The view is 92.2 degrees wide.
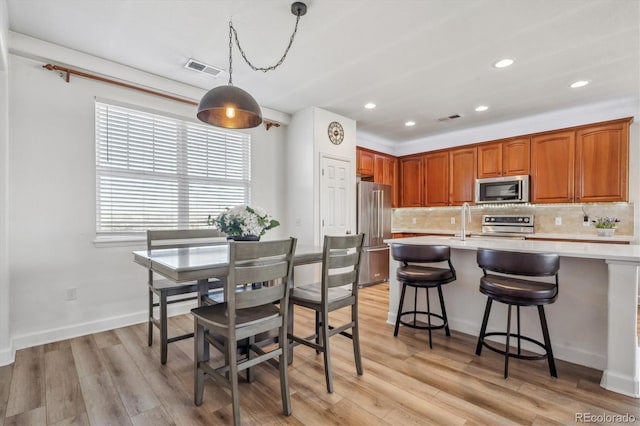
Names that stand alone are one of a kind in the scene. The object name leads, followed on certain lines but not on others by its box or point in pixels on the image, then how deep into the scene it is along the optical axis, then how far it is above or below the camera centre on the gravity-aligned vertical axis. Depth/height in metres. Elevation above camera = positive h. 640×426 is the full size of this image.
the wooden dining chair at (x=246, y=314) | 1.57 -0.60
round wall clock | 4.37 +1.13
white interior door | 4.27 +0.23
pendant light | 2.03 +0.75
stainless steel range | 4.74 -0.21
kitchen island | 1.94 -0.72
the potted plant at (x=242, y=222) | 2.29 -0.09
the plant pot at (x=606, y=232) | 4.01 -0.25
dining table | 1.60 -0.31
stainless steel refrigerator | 4.94 -0.26
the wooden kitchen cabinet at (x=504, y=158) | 4.66 +0.85
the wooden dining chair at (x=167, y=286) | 2.27 -0.60
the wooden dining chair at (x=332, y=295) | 1.96 -0.59
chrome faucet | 2.96 -0.13
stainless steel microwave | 4.57 +0.36
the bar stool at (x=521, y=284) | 2.00 -0.51
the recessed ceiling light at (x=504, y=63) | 2.88 +1.43
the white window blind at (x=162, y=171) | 3.07 +0.45
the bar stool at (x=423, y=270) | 2.57 -0.51
